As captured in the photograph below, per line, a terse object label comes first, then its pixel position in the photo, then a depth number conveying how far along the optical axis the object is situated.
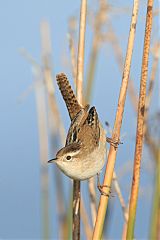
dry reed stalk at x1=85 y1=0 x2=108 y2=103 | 3.99
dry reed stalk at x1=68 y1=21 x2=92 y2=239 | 4.57
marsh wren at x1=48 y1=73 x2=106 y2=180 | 3.63
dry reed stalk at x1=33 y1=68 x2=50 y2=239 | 4.45
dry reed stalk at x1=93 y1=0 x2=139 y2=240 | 2.79
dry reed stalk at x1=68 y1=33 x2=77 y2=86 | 4.26
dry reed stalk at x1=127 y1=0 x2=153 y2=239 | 2.83
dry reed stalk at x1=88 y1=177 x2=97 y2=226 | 4.32
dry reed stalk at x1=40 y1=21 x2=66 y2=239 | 4.70
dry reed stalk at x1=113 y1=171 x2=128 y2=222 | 4.08
